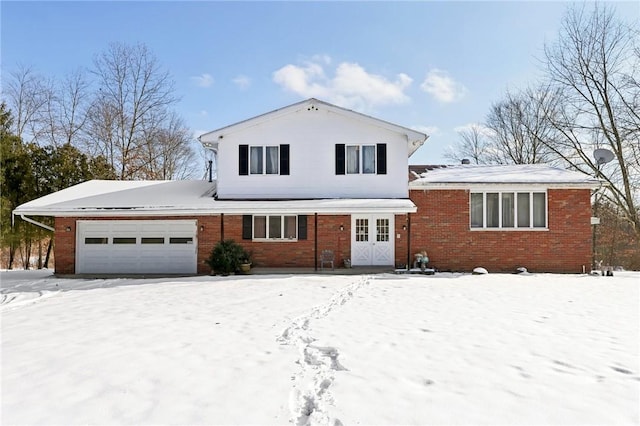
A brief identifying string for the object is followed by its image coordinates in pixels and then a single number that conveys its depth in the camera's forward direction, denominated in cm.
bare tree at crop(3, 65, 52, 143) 2575
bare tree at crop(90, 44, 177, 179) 2719
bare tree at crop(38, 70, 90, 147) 2638
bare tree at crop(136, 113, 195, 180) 2834
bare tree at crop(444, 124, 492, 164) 3345
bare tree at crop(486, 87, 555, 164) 2752
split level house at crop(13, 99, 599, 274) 1546
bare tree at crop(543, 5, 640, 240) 2005
